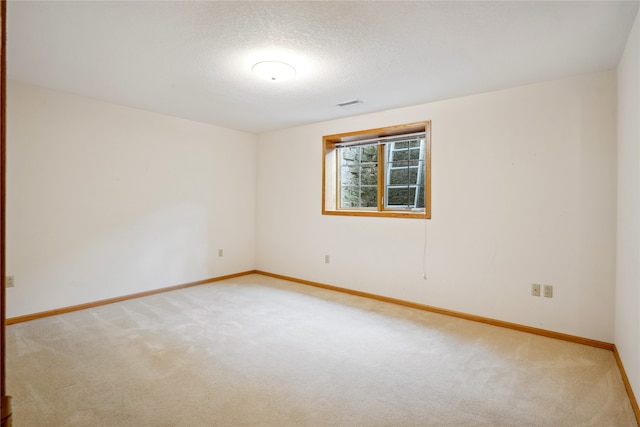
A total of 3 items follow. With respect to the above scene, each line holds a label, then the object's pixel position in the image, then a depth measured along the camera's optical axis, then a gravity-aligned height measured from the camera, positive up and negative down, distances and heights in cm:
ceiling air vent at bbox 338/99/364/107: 364 +123
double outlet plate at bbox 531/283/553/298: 295 -69
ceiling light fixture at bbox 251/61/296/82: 261 +115
